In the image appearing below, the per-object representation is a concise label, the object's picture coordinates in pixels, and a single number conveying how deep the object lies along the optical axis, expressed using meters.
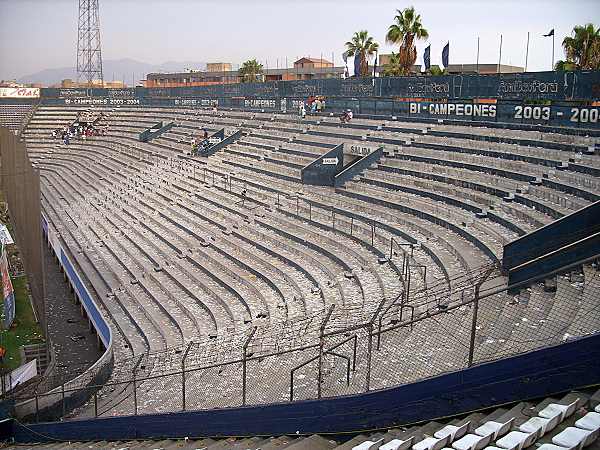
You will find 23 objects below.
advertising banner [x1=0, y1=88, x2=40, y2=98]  52.46
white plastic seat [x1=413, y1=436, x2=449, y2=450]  5.43
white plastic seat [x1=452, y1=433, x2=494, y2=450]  5.28
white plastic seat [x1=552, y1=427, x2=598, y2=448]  4.89
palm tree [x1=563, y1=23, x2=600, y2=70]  28.06
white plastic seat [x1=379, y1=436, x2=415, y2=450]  5.68
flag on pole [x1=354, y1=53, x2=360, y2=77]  34.06
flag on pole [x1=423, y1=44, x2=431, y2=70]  26.56
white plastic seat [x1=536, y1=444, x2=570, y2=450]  4.85
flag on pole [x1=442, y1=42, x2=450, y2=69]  25.09
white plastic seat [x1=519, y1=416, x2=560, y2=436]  5.29
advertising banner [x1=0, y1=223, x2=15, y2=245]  20.61
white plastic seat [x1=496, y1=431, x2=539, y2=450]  5.10
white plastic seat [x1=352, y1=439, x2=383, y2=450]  6.02
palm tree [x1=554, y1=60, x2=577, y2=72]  29.29
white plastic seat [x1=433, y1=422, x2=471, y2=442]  5.62
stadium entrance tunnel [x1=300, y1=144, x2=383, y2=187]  20.00
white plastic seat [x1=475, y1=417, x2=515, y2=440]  5.43
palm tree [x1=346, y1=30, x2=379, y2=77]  37.97
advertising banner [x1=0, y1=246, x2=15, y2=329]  14.37
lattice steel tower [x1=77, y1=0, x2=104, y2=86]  58.91
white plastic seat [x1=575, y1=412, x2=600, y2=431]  5.09
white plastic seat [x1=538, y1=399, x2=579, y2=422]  5.47
